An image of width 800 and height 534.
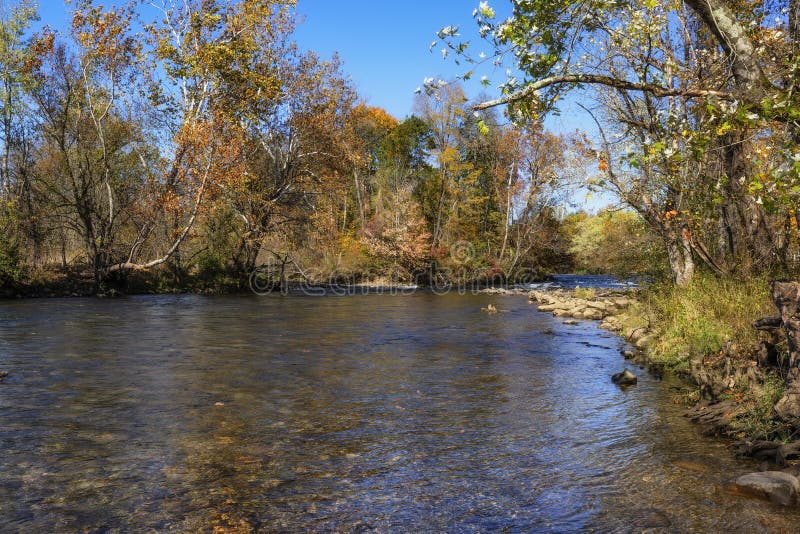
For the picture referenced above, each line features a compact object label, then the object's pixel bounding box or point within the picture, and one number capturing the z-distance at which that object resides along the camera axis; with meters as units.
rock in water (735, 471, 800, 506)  6.07
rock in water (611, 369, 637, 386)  11.95
